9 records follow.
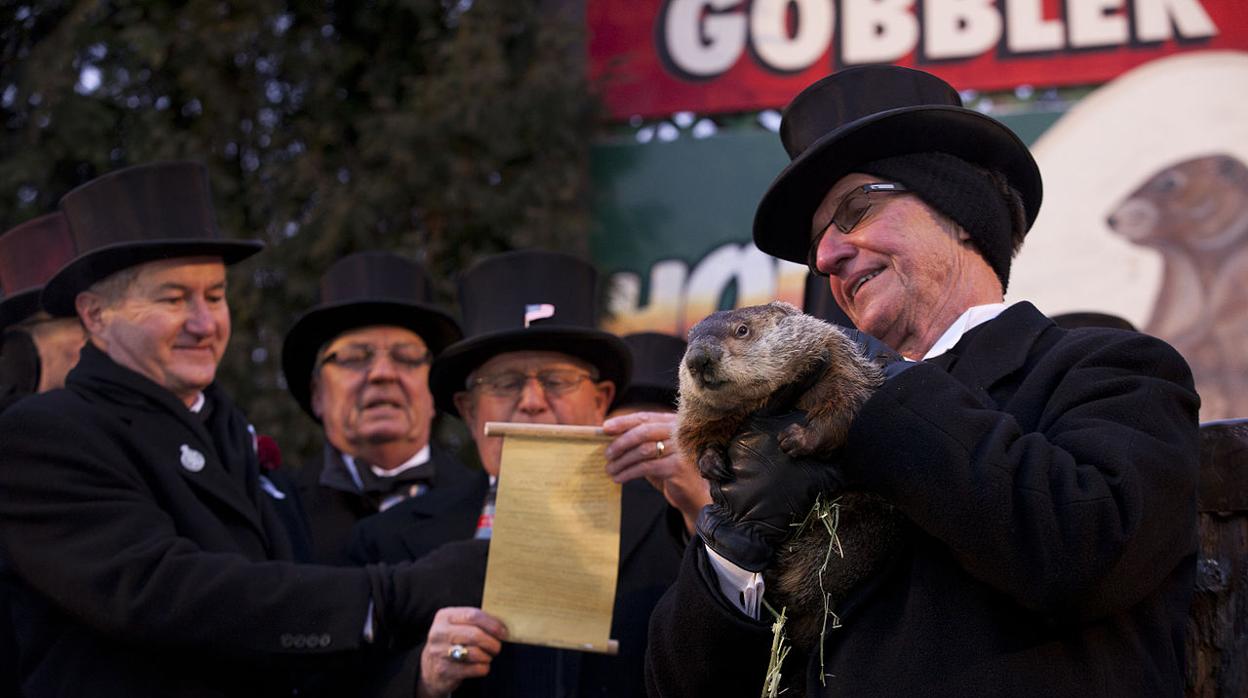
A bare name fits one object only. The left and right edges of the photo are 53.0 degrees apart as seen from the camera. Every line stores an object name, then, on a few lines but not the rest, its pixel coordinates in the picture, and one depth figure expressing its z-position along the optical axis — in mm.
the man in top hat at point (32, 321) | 5262
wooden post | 2621
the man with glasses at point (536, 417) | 3488
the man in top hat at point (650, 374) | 5234
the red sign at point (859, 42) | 8172
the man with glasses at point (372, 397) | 5492
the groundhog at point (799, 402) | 2189
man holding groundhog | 1969
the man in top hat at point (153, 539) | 3455
